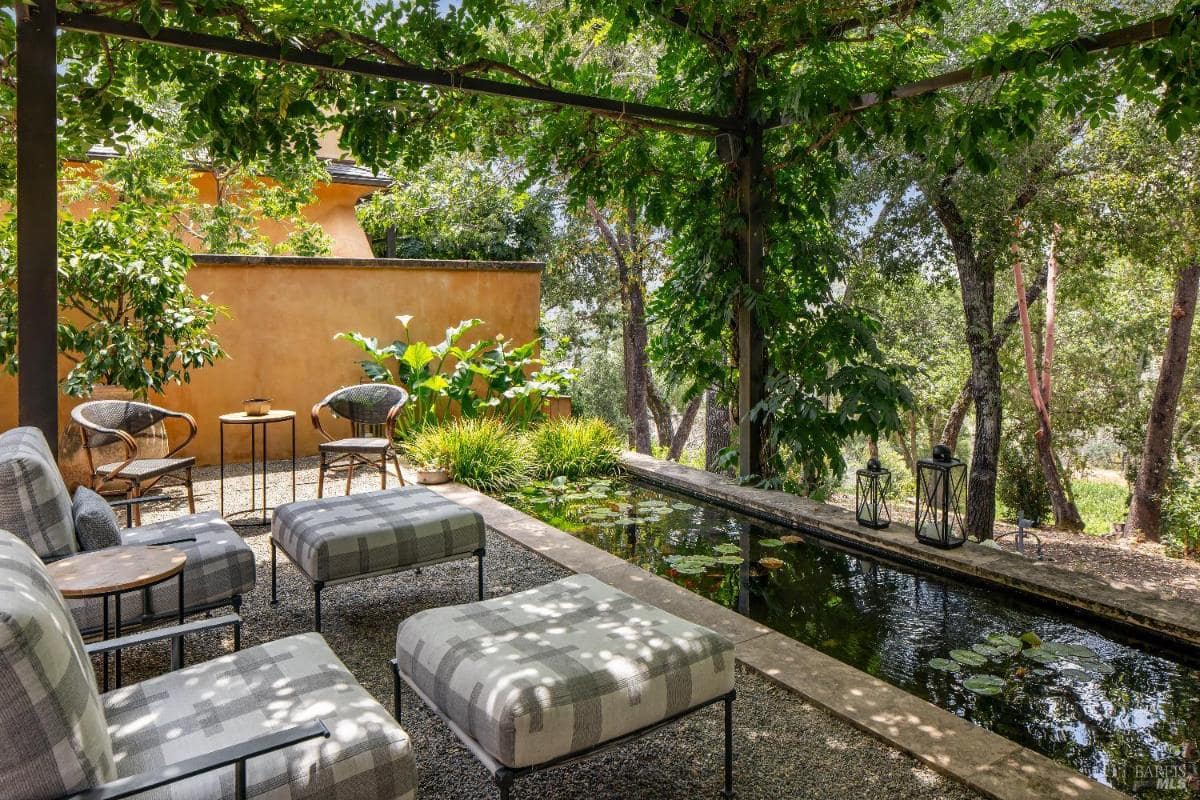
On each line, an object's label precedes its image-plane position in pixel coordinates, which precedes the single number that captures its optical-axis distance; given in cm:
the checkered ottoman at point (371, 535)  344
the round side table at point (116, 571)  229
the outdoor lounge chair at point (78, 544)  258
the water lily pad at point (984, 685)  282
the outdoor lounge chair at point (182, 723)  138
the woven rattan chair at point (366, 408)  561
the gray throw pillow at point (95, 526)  292
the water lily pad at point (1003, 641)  317
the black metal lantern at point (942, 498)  406
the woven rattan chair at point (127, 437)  470
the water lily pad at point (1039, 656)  302
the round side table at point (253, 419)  523
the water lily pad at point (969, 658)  302
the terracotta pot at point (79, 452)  582
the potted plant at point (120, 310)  578
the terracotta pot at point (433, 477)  629
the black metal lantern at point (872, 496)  441
